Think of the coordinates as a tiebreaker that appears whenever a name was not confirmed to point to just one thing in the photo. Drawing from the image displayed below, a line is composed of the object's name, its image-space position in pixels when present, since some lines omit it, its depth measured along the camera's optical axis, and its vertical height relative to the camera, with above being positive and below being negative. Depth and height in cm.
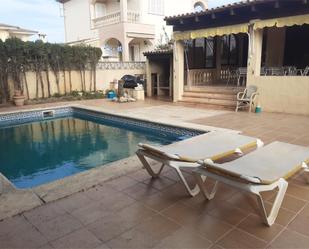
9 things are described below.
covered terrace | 919 +97
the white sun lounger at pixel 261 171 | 281 -115
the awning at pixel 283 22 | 859 +170
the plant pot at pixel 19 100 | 1288 -127
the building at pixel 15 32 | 2083 +340
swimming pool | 600 -204
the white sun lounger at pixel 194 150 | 361 -116
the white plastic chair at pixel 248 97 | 995 -94
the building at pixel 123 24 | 1947 +393
